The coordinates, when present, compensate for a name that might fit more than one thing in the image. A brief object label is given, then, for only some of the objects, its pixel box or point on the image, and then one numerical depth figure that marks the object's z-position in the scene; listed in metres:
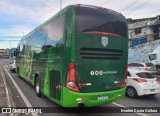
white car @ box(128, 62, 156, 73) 21.25
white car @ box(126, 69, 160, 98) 9.56
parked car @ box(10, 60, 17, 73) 23.40
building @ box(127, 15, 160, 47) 37.53
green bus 6.08
